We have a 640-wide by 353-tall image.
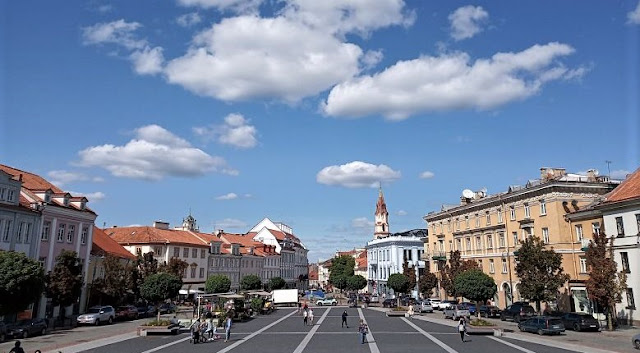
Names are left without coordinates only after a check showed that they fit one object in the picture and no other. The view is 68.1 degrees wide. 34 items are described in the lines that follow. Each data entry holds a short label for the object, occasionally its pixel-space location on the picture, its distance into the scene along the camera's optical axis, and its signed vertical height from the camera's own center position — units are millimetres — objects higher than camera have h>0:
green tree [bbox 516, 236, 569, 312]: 42438 +985
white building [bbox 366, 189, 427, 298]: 95375 +5666
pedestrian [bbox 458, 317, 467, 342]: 30531 -2782
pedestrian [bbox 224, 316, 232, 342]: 31891 -3044
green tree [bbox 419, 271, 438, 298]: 70188 +231
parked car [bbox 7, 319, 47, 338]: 31669 -3101
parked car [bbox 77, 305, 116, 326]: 41625 -2969
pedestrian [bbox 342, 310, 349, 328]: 40688 -2963
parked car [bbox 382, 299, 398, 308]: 67019 -2716
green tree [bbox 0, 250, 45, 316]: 29219 +47
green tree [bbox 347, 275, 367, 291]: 102062 +264
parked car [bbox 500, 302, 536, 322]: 44469 -2654
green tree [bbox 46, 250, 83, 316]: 38250 +144
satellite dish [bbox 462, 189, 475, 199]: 69000 +12765
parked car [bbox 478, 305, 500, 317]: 51500 -2909
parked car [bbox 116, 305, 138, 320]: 47169 -2989
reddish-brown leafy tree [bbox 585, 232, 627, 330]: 36188 +408
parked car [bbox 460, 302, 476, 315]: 52750 -2654
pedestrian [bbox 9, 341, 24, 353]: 18500 -2571
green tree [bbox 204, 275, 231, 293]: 65250 -191
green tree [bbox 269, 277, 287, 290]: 89750 -20
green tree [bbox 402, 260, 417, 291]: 73488 +1302
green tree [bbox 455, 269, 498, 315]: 47344 -225
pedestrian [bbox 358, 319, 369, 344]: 29578 -2970
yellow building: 48084 +6836
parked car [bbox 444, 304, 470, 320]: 47631 -2844
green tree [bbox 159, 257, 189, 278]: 58031 +1893
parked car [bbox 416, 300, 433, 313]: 59247 -2914
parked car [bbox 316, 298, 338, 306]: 78625 -3062
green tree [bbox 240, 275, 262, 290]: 77375 +120
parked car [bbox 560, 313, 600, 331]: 36344 -2854
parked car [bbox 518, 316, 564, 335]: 34469 -2970
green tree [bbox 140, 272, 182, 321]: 47969 -459
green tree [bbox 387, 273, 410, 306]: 72250 +72
